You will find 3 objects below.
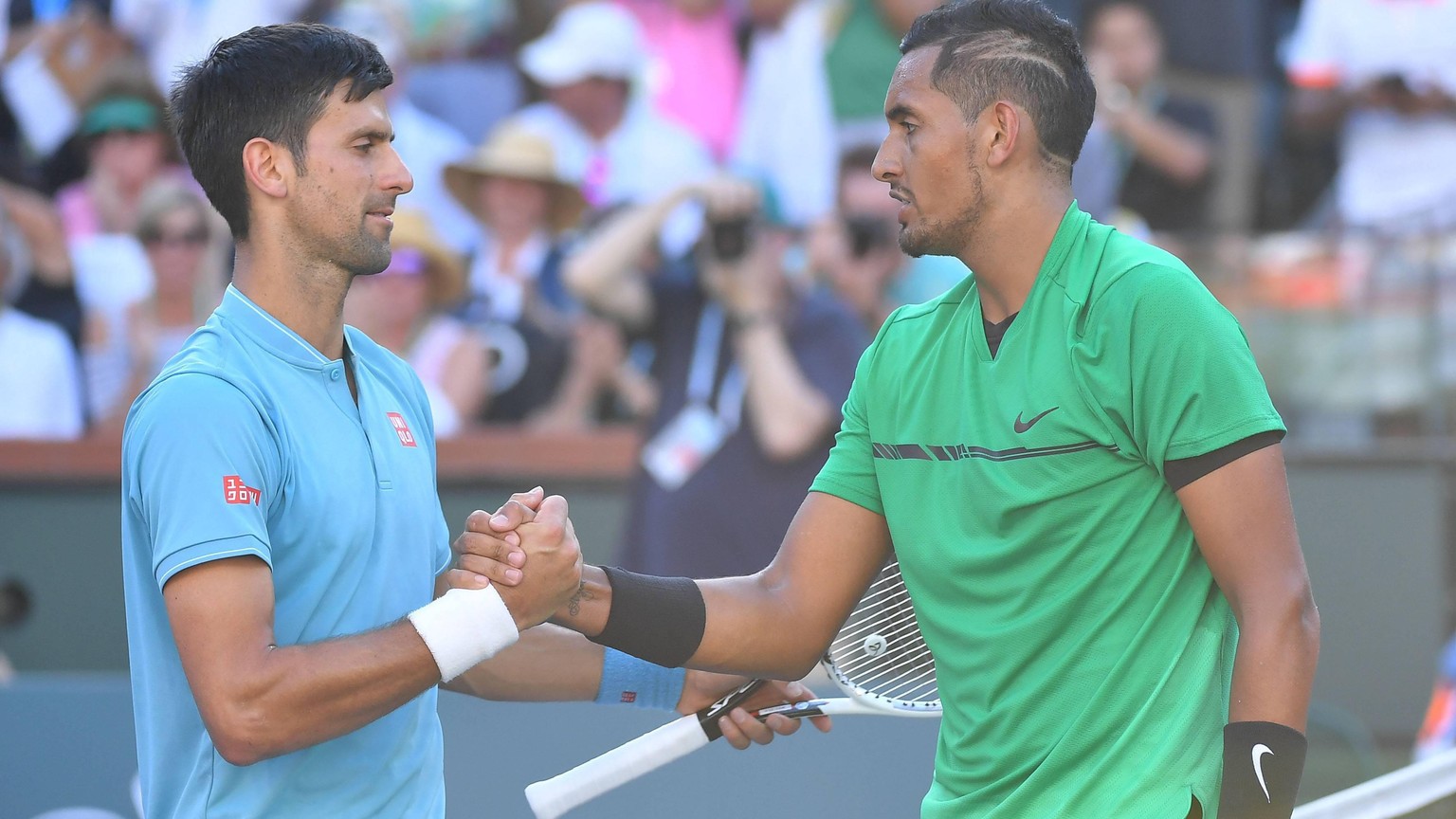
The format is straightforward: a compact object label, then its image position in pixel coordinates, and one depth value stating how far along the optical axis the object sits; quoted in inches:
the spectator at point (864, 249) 551.5
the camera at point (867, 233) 550.3
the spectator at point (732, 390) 523.5
